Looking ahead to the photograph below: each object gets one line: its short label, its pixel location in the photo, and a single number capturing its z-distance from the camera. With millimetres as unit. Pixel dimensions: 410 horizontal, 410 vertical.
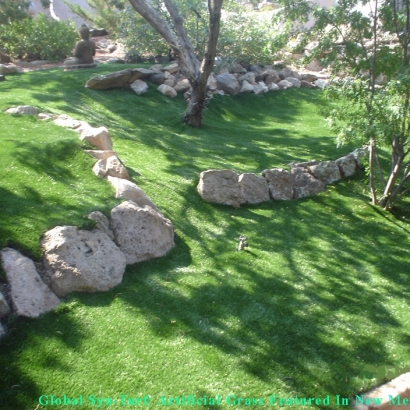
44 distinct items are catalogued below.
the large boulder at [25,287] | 4668
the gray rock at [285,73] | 19511
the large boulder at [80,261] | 5132
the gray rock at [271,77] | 18797
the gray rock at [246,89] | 17250
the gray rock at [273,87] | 18219
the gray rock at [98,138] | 8195
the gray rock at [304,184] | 9117
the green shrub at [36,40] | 19250
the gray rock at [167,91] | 14844
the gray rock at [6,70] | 15125
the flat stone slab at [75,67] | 16344
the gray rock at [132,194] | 6652
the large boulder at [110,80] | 13828
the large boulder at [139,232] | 5988
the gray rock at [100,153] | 7840
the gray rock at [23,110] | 9531
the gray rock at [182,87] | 15406
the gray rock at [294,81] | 19016
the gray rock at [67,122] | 9055
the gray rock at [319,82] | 19536
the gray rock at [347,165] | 9977
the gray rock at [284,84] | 18545
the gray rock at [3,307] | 4508
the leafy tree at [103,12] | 26547
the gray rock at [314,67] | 23219
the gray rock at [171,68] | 16531
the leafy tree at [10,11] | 20781
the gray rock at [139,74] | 14906
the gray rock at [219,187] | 8156
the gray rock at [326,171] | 9609
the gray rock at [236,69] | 18797
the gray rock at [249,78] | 18119
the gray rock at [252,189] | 8484
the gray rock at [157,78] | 15516
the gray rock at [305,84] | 19375
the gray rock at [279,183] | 8844
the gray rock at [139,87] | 14438
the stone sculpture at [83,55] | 16469
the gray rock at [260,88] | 17588
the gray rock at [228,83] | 16922
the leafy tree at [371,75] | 7438
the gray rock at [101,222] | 5914
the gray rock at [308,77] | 20134
